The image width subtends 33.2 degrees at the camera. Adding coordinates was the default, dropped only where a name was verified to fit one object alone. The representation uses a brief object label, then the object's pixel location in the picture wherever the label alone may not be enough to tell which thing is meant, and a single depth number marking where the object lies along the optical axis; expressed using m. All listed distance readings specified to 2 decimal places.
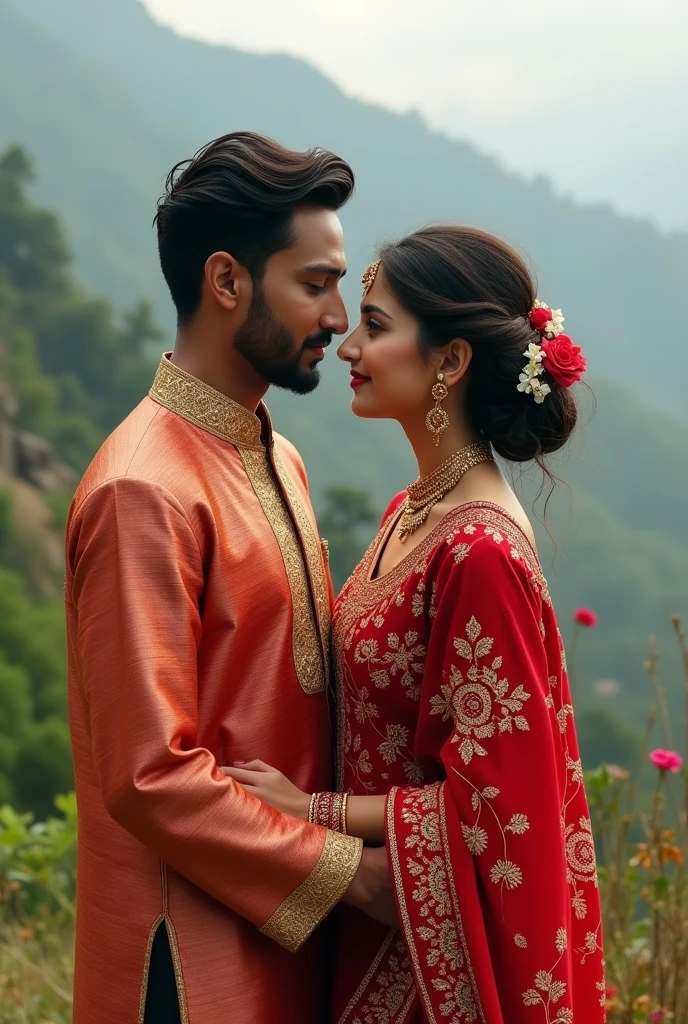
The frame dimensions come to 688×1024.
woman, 1.74
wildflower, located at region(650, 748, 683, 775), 2.62
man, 1.71
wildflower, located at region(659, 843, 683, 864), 2.82
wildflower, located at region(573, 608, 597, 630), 3.02
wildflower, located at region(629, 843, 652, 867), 2.82
